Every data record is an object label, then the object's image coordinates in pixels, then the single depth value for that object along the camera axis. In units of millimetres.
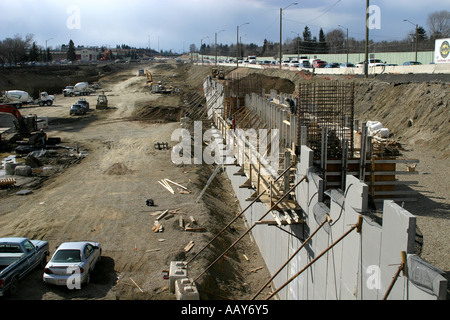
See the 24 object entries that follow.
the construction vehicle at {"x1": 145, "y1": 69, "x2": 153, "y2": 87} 88288
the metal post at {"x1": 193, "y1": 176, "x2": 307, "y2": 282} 11759
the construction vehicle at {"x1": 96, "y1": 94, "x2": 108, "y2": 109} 60844
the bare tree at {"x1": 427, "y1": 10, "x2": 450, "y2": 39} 97412
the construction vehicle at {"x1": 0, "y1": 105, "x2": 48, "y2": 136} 38781
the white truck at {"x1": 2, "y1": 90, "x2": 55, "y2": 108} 62438
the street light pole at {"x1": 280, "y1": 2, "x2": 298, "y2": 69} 61688
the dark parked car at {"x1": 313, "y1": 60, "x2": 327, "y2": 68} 68750
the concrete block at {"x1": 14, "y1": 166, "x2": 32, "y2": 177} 27906
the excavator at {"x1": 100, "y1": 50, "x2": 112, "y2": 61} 181625
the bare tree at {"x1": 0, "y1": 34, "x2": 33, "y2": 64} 115362
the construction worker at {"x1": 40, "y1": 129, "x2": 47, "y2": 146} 36769
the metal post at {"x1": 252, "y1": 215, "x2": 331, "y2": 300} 9778
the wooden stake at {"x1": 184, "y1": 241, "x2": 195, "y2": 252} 16516
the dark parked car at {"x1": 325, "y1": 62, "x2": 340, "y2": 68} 64069
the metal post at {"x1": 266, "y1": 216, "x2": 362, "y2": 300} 8258
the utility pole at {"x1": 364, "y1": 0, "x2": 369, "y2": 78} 32134
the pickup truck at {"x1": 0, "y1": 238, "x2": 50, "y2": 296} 12916
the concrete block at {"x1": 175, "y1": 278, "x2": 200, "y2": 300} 12417
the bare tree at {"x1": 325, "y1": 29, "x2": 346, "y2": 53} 125531
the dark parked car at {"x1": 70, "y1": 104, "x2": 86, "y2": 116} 55438
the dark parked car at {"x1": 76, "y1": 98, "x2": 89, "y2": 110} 57688
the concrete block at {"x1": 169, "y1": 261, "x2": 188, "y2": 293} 13617
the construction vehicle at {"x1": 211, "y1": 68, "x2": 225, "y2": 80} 70238
